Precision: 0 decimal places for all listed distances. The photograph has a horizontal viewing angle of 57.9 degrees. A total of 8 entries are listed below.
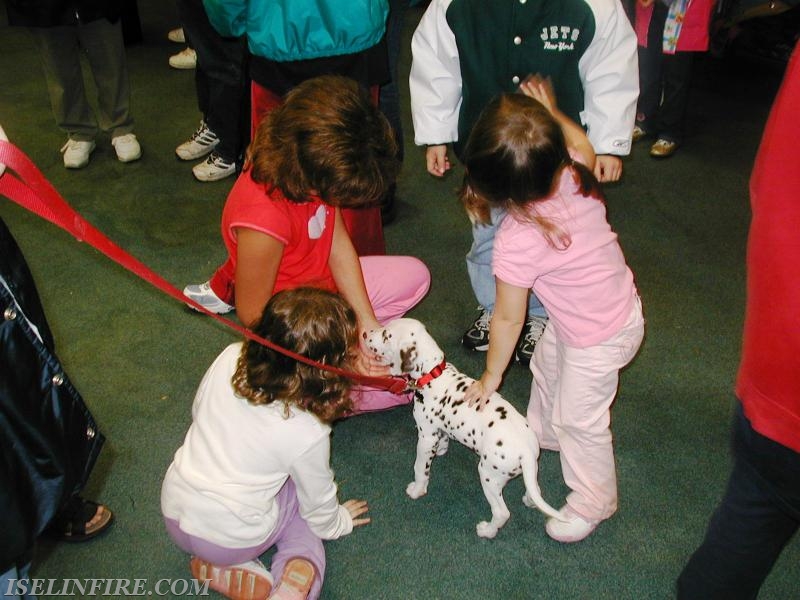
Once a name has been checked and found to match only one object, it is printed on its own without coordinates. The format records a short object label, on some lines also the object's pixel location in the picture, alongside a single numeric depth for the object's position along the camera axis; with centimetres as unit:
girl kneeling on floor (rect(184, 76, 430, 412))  166
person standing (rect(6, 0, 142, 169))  302
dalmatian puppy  164
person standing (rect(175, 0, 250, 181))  311
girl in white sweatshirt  149
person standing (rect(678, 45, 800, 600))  93
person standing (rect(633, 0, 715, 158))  322
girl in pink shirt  146
